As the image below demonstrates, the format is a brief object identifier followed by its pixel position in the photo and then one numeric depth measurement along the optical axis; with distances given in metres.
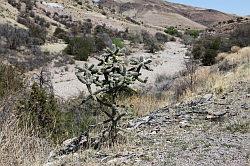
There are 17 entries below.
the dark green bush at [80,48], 23.02
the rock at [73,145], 5.61
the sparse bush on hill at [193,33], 51.98
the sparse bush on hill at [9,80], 8.04
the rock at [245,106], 6.53
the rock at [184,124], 6.09
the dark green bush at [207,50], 21.25
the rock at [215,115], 6.29
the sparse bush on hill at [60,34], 28.57
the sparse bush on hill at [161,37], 39.87
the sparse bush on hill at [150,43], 30.54
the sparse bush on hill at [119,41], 29.50
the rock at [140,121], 6.63
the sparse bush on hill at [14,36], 22.85
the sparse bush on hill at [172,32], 49.72
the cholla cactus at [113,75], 5.54
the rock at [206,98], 7.53
